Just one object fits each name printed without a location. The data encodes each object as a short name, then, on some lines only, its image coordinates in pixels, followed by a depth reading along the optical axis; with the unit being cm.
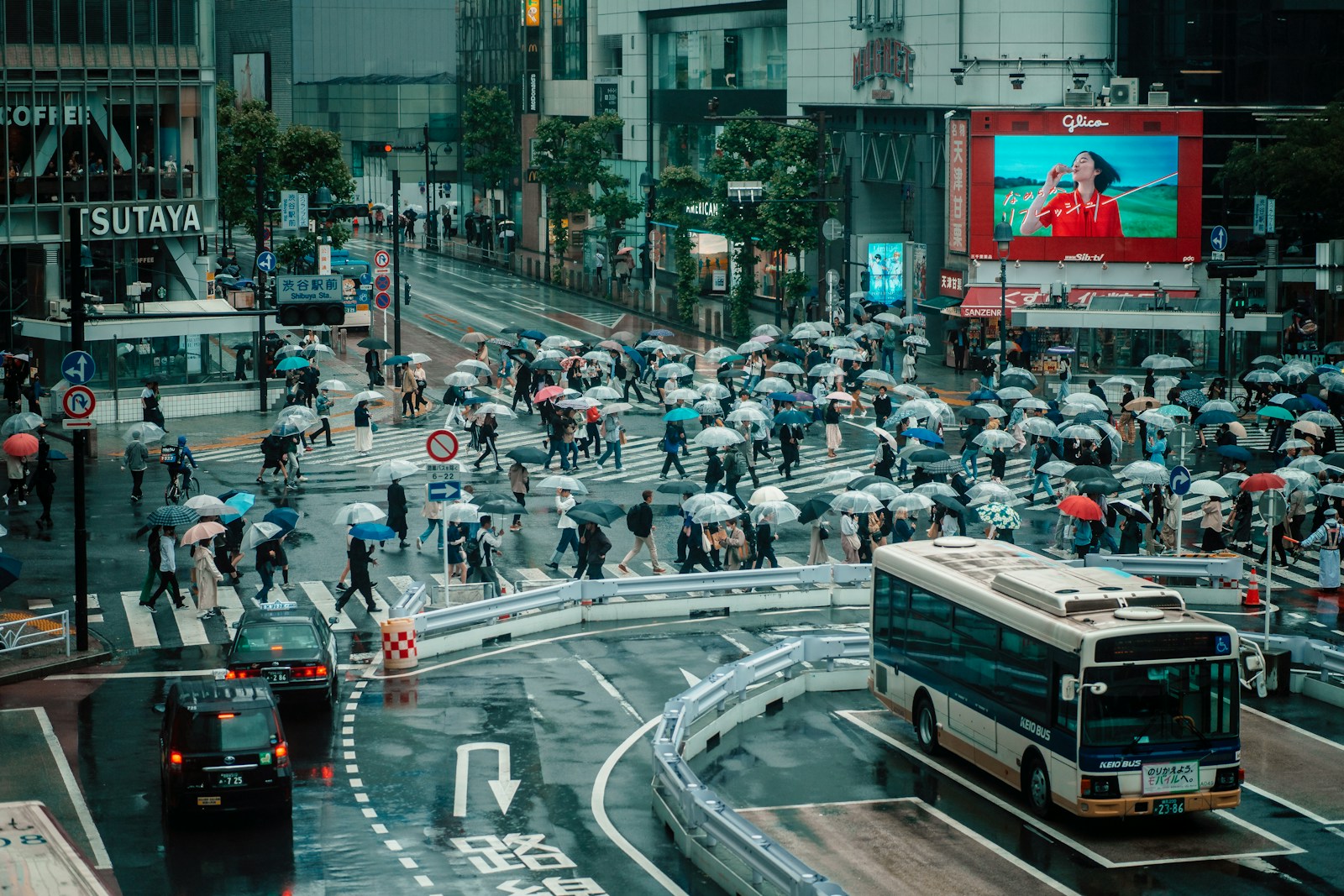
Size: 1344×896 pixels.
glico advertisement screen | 6656
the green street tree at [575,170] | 9144
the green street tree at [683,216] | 7762
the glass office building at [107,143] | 6294
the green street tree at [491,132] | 11088
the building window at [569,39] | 11050
